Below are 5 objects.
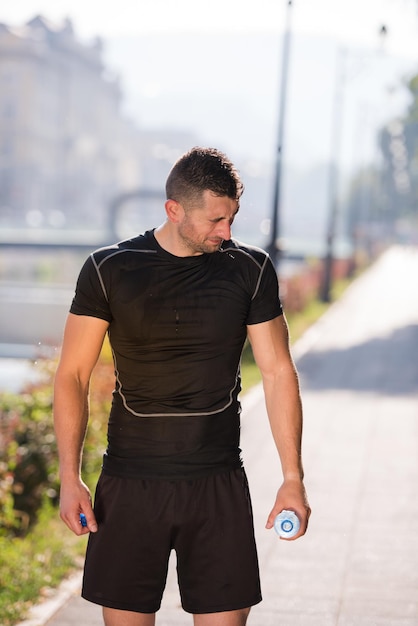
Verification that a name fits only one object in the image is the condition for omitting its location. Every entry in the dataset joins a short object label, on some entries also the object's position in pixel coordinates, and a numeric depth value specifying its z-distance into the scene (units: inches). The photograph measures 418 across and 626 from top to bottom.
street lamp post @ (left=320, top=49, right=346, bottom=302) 1318.9
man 137.9
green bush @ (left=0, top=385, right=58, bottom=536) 308.9
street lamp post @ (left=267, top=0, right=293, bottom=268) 774.5
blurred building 4921.3
